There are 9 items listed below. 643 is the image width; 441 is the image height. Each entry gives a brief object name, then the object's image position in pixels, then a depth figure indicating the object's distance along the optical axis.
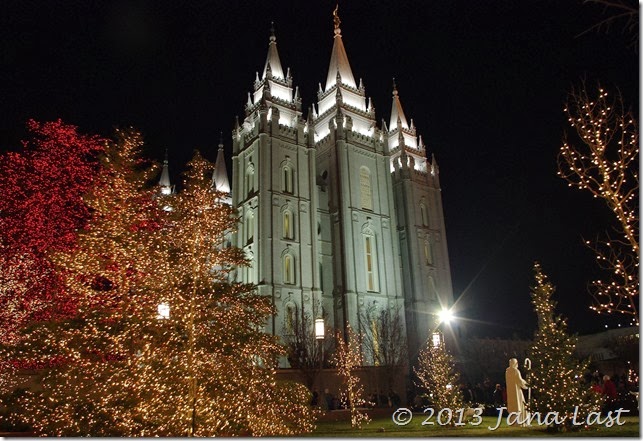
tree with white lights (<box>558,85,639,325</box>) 10.91
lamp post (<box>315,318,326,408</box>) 17.88
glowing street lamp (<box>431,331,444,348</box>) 19.61
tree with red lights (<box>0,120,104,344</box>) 16.67
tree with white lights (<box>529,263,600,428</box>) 13.40
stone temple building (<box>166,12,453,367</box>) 43.09
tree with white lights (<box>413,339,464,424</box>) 17.36
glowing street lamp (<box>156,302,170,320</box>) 11.75
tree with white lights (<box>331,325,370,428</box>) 17.63
